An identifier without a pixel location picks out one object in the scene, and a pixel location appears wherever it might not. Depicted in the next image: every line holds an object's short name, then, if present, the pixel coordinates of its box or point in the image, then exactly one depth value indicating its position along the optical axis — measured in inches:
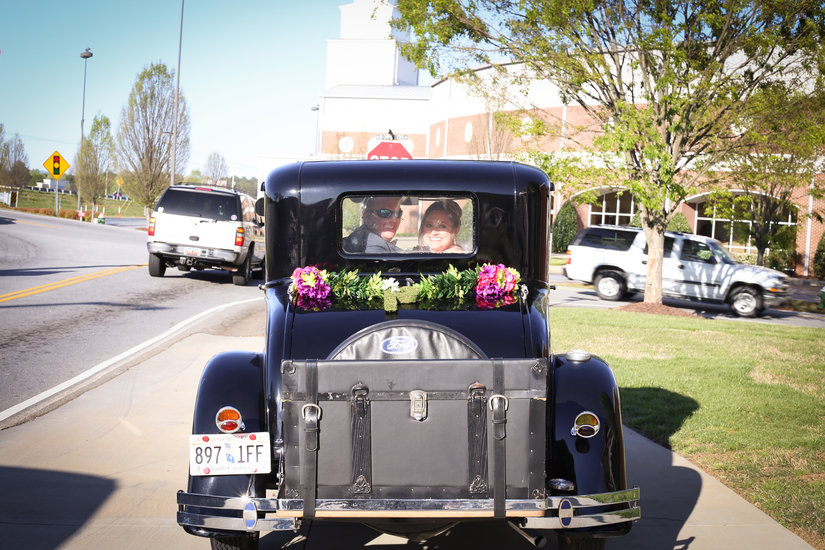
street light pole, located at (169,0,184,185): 1655.4
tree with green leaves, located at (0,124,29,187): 2818.2
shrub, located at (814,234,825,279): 1268.5
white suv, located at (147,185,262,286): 717.3
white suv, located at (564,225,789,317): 770.8
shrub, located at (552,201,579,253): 1565.0
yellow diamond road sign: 1567.7
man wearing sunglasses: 189.9
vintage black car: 130.8
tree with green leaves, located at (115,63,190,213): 1812.3
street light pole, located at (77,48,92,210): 2245.3
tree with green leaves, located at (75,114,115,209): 2214.6
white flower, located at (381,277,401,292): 172.8
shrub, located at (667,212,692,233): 1374.3
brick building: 1461.6
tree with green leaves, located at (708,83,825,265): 607.8
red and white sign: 436.1
